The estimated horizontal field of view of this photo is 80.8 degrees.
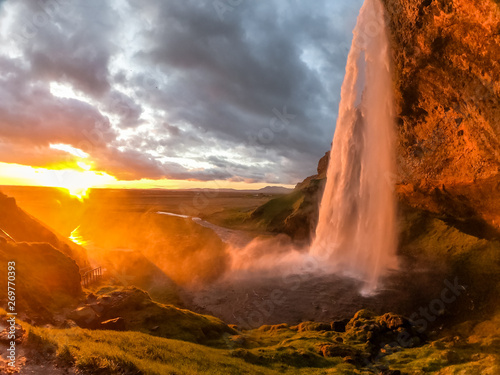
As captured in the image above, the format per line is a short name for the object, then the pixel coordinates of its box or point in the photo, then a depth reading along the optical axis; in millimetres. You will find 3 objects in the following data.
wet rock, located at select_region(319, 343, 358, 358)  20562
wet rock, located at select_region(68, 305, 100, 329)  19658
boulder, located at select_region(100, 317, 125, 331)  20031
